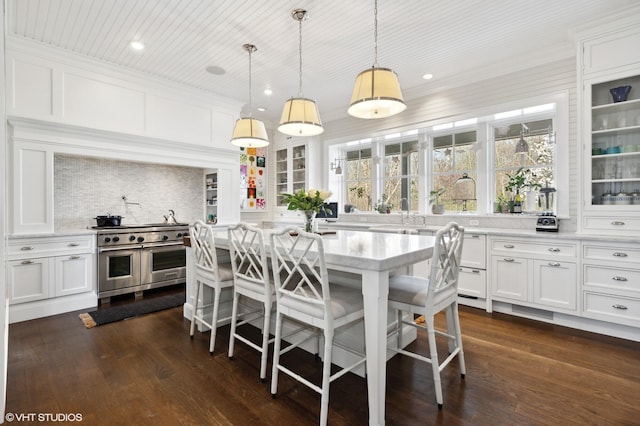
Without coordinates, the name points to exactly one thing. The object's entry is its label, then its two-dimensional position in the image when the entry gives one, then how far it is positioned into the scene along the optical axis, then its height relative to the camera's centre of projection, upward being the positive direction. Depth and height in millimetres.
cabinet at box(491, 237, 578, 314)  3070 -653
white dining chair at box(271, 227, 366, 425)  1676 -539
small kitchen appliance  3416 -147
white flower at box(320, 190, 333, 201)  2607 +139
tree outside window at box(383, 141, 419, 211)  5016 +581
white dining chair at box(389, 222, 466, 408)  1845 -517
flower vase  2609 -70
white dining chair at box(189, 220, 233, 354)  2584 -521
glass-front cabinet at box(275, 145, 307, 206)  6207 +842
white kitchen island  1643 -466
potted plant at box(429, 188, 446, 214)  4539 +138
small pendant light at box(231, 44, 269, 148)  3154 +786
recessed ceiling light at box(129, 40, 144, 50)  3395 +1828
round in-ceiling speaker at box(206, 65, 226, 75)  4000 +1833
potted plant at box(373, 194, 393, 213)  5219 +74
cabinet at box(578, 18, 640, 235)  2916 +766
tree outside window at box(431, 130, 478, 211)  4438 +672
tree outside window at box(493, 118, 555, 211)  3818 +685
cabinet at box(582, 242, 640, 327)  2771 -663
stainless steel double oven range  3799 -605
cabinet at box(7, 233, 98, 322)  3214 -686
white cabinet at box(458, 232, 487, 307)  3570 -707
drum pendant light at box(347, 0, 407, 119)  2017 +792
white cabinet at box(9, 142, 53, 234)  3256 +250
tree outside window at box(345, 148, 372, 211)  5656 +596
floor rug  3245 -1107
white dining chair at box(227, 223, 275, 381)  2121 -505
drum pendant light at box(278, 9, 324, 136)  2680 +824
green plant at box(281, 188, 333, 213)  2562 +88
